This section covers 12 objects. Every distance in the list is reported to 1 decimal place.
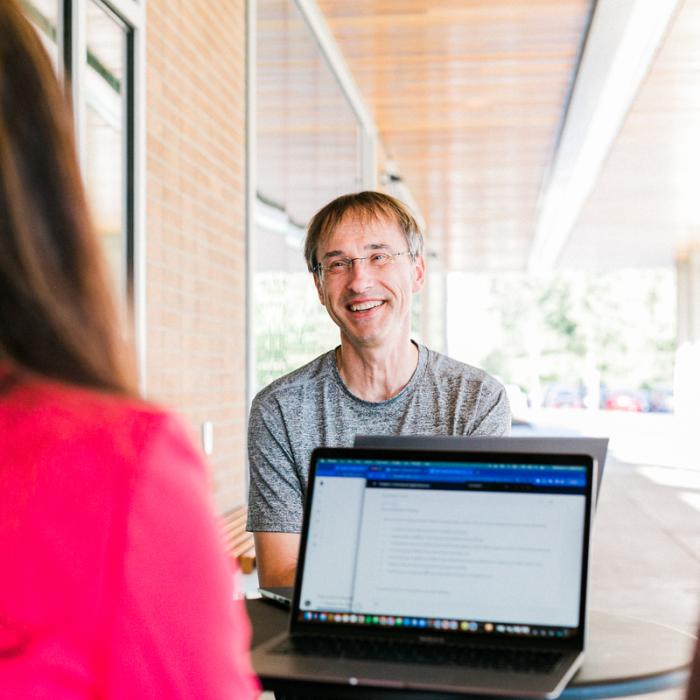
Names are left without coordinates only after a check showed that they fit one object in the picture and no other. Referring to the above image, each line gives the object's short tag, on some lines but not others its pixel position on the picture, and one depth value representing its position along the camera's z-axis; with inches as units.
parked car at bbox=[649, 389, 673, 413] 1430.9
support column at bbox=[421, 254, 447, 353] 797.2
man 99.4
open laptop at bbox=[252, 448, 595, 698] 63.0
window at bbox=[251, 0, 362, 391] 226.7
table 58.9
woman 30.8
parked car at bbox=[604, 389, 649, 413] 1464.1
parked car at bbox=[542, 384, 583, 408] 1600.6
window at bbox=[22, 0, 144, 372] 126.8
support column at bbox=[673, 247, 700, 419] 929.5
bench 178.1
